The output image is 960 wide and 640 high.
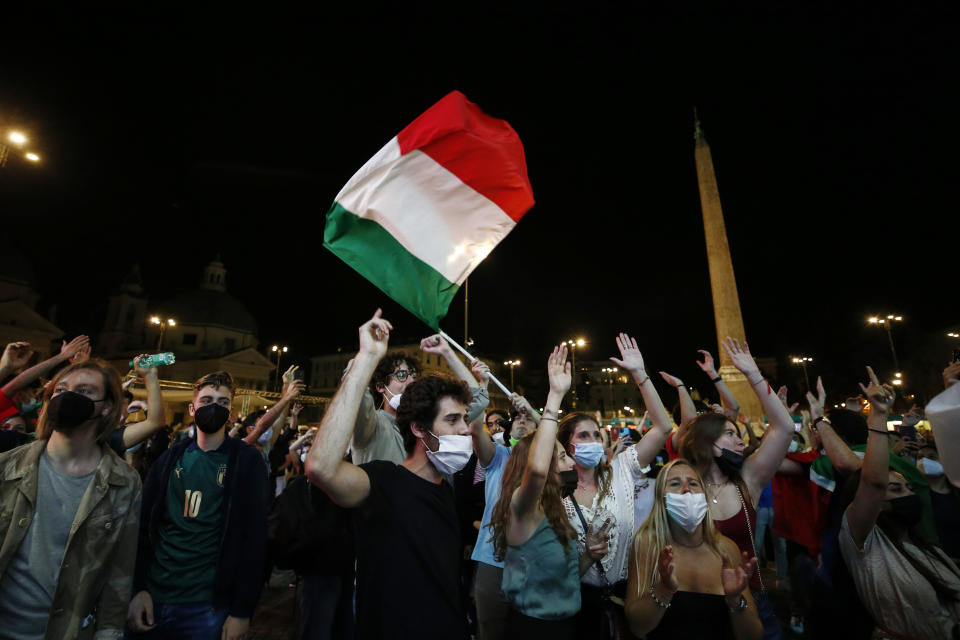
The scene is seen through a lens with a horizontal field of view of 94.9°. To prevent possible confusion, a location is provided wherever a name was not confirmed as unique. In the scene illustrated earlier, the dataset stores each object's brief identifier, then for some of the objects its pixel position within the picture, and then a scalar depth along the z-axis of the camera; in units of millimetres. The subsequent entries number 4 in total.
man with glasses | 3238
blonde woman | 2555
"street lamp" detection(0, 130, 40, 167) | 10758
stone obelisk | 17672
